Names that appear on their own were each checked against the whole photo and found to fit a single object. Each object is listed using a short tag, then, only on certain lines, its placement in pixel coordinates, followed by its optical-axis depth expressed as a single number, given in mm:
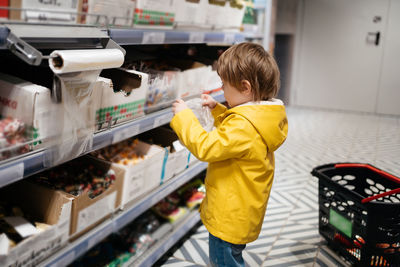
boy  1540
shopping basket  2133
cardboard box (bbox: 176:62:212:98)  2346
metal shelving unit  1223
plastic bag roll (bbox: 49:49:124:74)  1243
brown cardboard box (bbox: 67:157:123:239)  1570
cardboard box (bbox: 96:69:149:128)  1665
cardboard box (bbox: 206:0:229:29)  2490
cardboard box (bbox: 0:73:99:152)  1329
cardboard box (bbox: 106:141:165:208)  1855
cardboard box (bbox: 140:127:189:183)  2219
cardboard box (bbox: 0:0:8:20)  1238
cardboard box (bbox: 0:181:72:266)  1347
